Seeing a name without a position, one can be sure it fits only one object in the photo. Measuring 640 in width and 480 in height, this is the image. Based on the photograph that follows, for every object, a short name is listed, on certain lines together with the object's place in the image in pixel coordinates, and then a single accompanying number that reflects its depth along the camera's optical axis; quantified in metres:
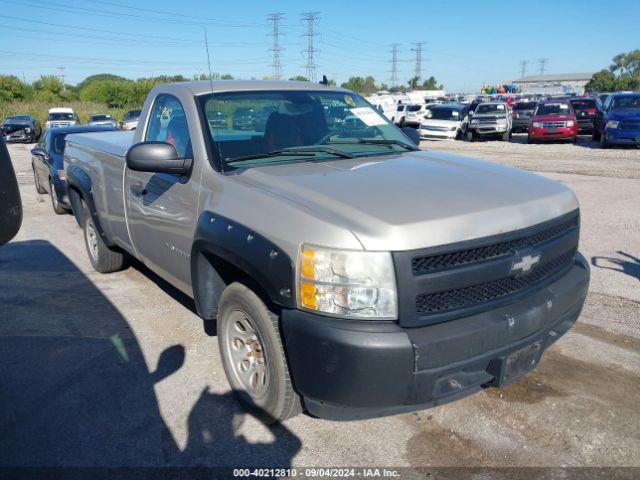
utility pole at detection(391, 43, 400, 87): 103.94
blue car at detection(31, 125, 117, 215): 8.83
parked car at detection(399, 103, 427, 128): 30.36
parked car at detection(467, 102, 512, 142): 24.11
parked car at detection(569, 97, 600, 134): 24.08
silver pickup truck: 2.39
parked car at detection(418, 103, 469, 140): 24.75
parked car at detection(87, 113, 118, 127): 32.43
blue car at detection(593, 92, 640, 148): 17.89
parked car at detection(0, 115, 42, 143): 28.34
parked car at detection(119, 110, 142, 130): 30.87
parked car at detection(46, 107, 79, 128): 30.96
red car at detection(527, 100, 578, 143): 21.61
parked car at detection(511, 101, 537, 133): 27.58
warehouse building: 95.39
